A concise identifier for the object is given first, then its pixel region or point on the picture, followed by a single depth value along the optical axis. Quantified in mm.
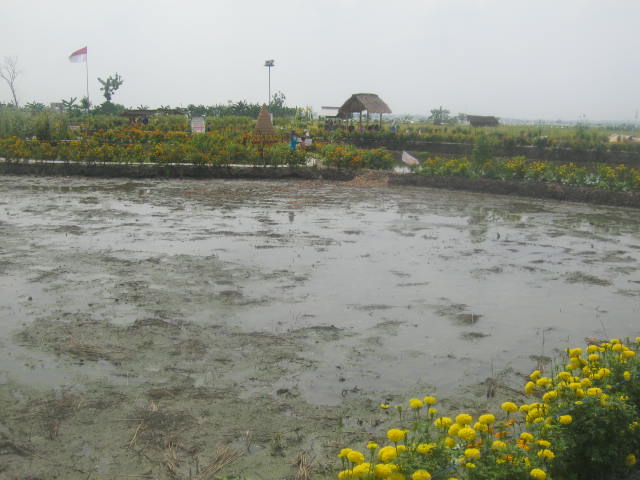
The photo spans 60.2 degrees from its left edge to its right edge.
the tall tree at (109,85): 48375
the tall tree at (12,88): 51244
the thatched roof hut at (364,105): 31781
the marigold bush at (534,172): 13031
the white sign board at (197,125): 20705
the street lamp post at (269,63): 35156
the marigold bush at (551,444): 2354
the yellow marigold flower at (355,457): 2279
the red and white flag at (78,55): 30859
